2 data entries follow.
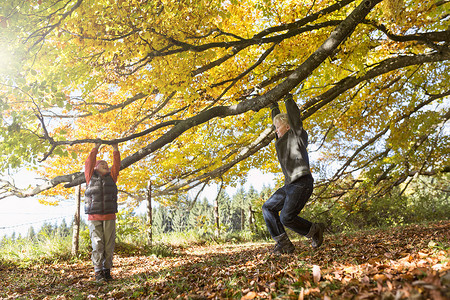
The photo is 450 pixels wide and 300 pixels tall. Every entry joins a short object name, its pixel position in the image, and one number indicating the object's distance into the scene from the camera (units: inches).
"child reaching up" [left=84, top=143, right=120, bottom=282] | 175.3
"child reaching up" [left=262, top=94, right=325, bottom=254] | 138.2
